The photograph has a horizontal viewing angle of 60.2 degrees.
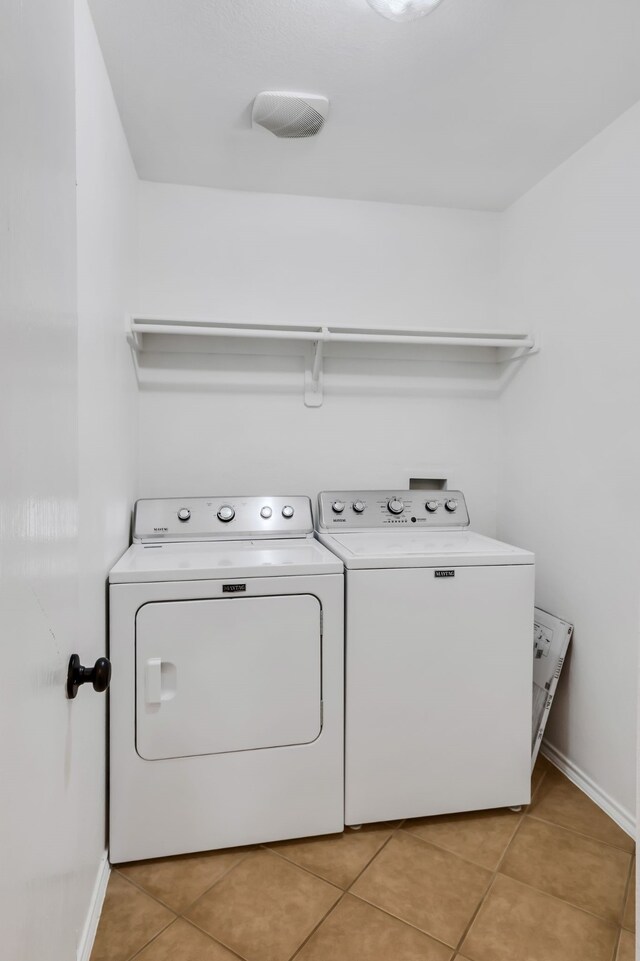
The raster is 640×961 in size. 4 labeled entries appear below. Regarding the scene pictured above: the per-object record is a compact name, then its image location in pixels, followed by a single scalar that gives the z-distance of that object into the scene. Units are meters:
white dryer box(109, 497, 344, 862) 1.61
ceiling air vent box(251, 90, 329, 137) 1.74
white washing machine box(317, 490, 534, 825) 1.75
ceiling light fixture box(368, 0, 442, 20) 1.31
